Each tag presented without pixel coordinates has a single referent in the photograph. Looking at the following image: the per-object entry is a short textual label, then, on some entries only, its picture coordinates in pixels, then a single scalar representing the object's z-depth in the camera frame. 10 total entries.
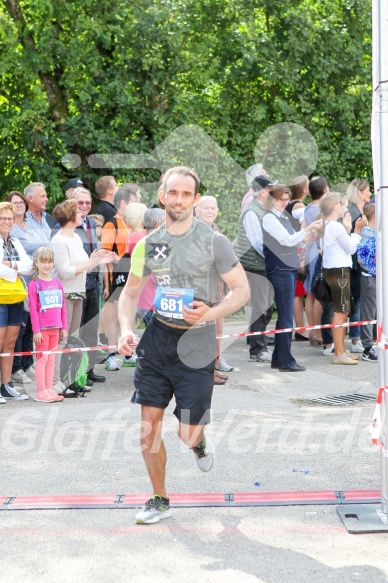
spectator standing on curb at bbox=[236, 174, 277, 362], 18.03
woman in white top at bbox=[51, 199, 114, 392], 15.96
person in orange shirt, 17.64
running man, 9.39
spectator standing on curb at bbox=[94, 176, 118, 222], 18.55
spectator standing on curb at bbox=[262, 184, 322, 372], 17.31
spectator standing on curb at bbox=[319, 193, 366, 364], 18.22
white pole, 8.79
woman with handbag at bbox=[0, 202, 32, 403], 15.10
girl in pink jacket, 15.08
